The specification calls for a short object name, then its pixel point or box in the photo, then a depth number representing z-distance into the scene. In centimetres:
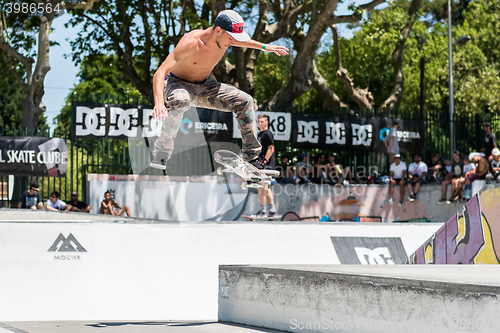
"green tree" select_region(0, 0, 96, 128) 1692
